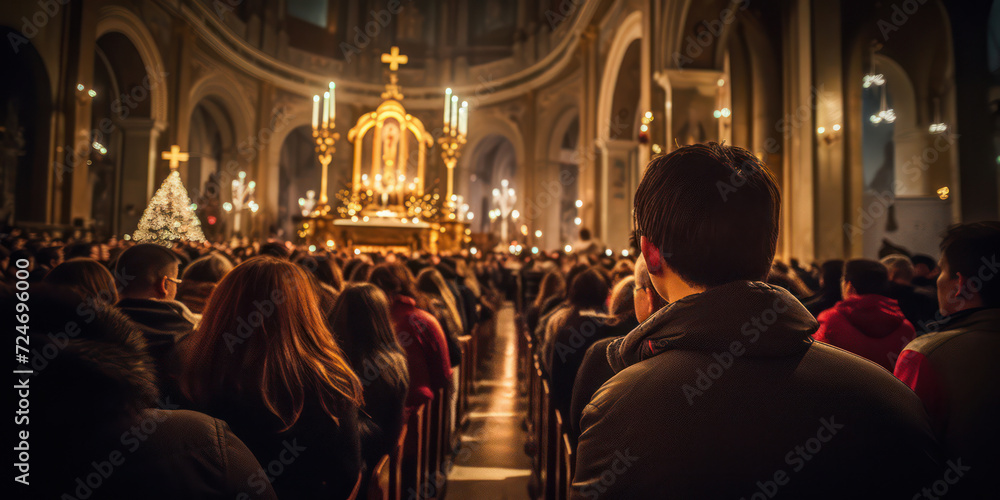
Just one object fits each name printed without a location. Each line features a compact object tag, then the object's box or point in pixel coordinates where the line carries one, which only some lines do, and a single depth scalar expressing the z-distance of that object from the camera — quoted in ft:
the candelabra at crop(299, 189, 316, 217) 58.66
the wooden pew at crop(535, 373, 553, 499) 9.48
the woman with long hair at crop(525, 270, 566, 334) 15.16
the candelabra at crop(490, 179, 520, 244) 65.82
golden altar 44.11
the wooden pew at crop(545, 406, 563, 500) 9.29
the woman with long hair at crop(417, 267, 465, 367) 12.13
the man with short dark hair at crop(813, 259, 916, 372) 7.81
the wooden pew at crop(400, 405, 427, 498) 8.84
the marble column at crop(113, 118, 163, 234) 43.86
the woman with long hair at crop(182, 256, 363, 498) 4.58
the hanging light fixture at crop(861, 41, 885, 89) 29.48
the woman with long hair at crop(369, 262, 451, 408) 9.59
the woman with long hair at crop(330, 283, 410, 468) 6.72
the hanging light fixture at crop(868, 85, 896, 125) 34.54
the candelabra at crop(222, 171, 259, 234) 57.36
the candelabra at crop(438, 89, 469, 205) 48.32
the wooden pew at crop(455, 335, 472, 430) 14.70
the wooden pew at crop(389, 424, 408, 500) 7.55
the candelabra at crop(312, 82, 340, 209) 46.03
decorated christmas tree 28.93
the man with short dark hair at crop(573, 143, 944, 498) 2.59
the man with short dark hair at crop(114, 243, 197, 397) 5.32
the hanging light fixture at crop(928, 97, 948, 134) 34.16
